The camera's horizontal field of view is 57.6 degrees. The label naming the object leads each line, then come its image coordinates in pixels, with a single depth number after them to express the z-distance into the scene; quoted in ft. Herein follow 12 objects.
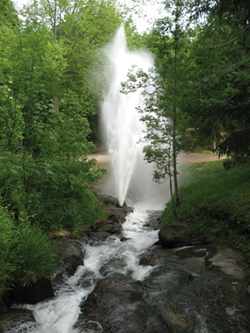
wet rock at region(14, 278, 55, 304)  12.88
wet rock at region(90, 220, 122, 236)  29.24
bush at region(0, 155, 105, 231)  15.53
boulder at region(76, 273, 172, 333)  11.39
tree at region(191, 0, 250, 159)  18.24
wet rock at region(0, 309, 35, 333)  10.94
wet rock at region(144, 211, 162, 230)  34.62
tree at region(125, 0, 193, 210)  26.73
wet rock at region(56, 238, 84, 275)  17.94
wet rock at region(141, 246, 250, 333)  11.14
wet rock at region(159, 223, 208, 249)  21.19
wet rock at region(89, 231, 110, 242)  26.30
